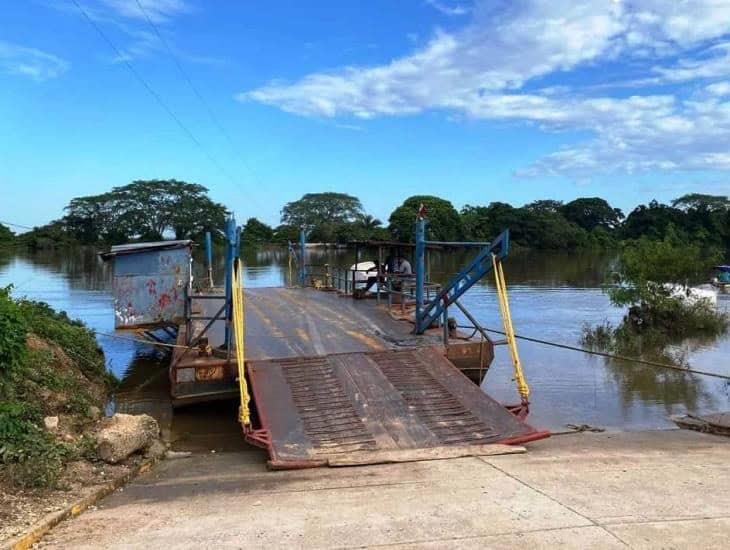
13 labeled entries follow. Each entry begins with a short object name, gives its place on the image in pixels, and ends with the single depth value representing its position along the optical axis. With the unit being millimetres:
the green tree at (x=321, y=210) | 121125
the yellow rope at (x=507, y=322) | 7074
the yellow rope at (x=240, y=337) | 6332
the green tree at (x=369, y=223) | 94031
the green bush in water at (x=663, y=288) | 16641
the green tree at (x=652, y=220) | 89812
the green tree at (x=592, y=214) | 116312
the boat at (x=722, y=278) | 28203
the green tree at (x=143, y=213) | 92375
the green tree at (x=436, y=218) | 78875
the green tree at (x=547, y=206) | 111656
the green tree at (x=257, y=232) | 88275
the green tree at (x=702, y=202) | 105844
